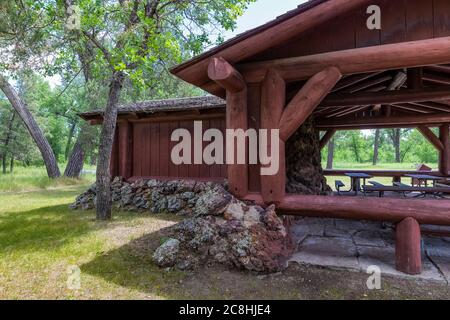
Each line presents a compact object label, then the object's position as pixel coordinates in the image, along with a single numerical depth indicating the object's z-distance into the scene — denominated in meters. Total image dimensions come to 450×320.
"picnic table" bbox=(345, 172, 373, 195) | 7.22
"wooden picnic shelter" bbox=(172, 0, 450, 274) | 3.25
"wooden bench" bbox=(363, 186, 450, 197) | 5.35
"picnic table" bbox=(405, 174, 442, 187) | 7.63
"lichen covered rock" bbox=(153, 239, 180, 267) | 3.48
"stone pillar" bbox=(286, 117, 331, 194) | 6.21
